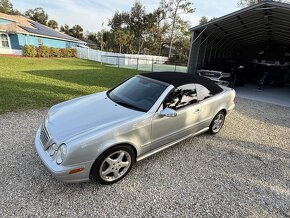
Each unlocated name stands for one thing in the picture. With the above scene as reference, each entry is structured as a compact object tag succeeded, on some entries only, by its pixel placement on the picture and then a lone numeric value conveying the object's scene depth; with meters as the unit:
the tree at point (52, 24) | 48.88
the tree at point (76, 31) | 51.75
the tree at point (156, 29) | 39.62
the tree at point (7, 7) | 45.06
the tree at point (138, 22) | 41.28
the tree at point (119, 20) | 42.71
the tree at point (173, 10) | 36.48
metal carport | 8.51
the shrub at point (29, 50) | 21.00
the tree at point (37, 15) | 50.09
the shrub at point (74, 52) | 27.28
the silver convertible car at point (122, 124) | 2.48
